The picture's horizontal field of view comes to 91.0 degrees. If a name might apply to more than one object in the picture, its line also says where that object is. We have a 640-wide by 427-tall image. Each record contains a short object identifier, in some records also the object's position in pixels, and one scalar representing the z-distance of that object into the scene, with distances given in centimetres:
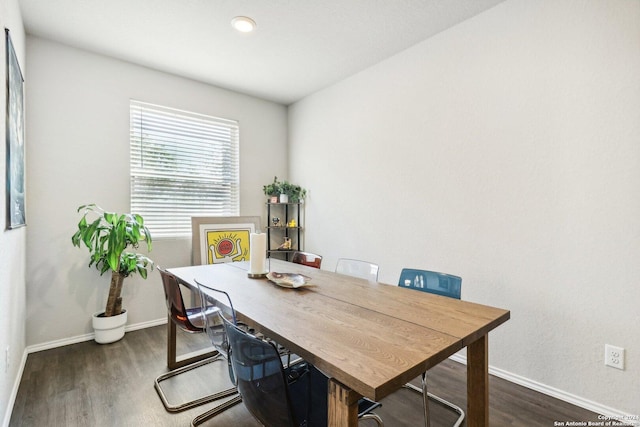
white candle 217
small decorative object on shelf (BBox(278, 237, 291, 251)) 424
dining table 94
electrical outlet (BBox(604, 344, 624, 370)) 182
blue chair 189
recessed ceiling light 246
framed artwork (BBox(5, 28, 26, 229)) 183
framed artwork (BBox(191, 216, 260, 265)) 354
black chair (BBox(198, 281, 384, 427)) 105
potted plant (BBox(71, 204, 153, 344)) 268
